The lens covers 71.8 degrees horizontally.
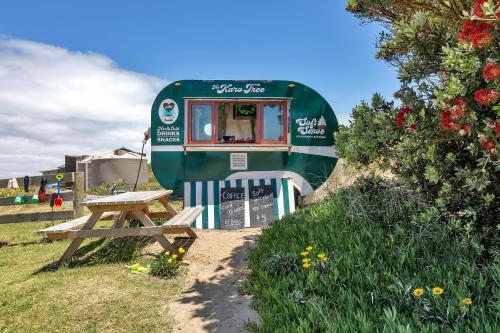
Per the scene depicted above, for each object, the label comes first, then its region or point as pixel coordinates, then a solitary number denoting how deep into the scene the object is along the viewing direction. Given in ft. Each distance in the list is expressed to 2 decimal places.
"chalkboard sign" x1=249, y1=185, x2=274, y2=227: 27.99
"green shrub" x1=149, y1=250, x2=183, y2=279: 16.61
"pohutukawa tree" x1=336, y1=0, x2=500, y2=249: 10.94
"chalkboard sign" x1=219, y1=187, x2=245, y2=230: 27.63
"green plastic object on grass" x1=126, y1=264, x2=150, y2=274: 16.90
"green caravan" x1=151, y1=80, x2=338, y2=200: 29.40
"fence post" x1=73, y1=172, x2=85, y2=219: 27.25
